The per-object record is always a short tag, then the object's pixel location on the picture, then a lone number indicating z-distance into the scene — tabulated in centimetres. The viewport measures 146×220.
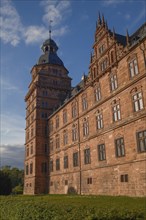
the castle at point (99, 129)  2172
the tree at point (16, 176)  9089
